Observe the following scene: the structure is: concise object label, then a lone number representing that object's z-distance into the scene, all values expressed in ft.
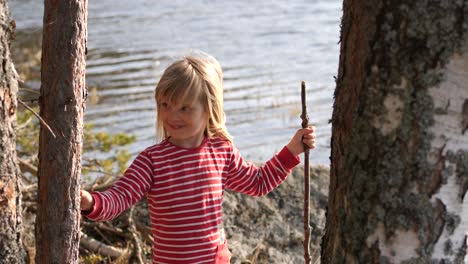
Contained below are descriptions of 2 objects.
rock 18.10
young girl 11.69
